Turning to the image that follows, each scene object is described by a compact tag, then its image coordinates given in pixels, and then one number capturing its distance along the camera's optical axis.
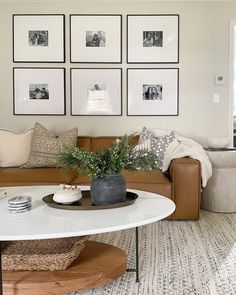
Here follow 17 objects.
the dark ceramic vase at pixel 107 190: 1.56
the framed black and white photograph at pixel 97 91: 3.53
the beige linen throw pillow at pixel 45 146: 3.06
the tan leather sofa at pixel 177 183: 2.69
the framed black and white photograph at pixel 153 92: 3.51
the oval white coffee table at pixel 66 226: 1.25
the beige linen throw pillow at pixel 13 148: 3.09
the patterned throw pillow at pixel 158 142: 3.00
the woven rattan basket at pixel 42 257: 1.50
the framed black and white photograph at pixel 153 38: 3.48
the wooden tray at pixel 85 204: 1.53
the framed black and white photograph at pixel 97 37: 3.49
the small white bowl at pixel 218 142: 3.16
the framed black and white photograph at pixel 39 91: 3.54
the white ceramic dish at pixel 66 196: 1.60
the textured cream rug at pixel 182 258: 1.67
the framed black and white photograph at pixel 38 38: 3.51
